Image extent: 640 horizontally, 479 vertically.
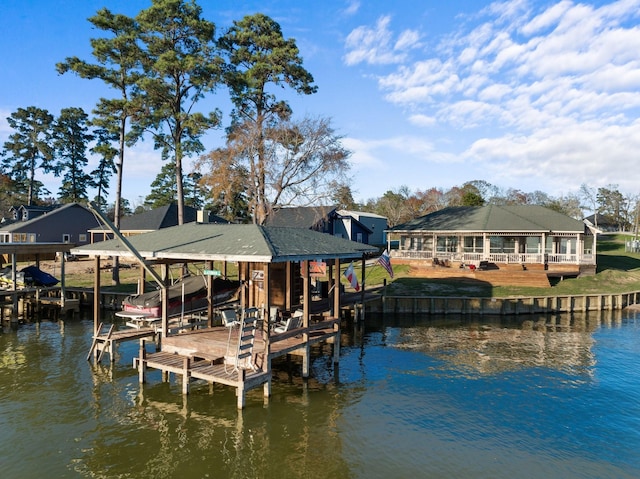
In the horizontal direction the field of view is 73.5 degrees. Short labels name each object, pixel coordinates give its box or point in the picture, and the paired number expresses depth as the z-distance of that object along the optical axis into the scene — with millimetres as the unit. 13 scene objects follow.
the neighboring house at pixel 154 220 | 50281
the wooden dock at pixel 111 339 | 15945
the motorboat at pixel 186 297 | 18344
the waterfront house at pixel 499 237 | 35625
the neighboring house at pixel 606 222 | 105938
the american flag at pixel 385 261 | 24677
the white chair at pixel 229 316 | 15398
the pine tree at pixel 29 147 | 67688
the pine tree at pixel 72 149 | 70312
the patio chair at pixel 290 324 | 15172
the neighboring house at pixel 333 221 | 49125
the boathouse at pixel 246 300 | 12969
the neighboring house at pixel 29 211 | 57112
